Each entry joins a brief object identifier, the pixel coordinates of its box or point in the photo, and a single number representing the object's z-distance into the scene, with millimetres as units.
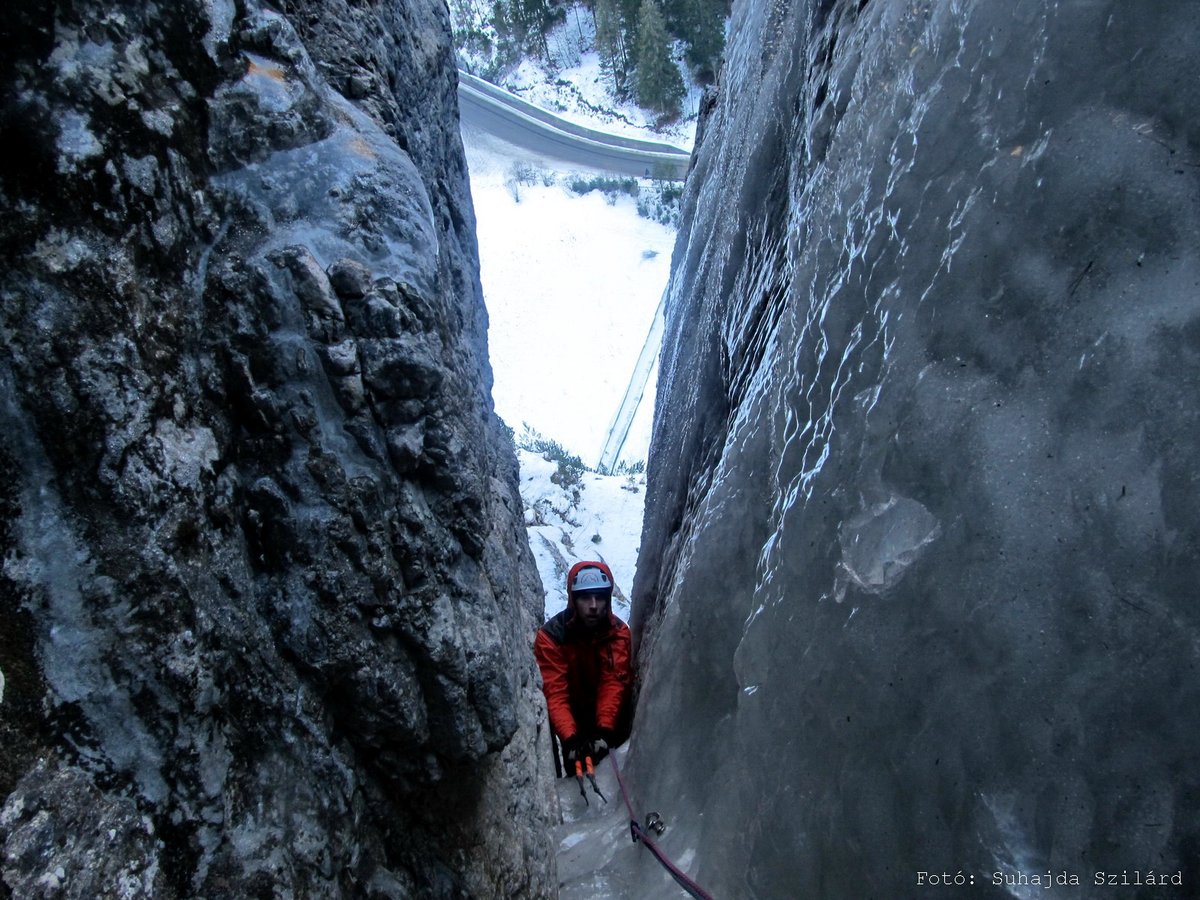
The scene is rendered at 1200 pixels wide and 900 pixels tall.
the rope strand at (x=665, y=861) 2414
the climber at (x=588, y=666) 3609
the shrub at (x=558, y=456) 9047
